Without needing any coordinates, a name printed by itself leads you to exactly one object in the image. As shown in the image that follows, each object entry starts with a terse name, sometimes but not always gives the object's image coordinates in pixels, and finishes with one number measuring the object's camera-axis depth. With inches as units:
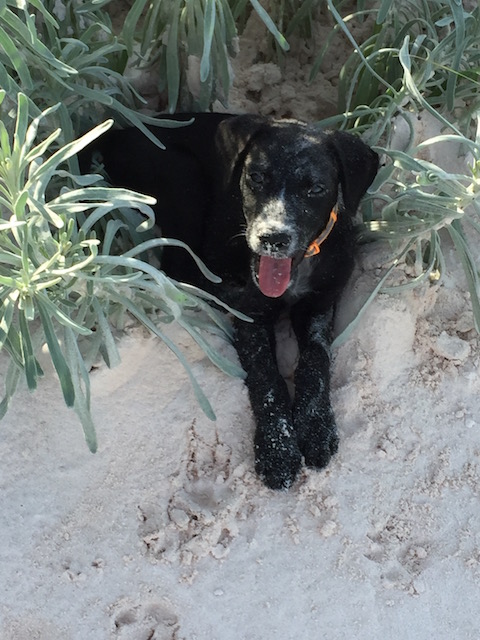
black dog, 74.2
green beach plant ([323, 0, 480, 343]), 73.8
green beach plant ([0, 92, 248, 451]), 60.3
